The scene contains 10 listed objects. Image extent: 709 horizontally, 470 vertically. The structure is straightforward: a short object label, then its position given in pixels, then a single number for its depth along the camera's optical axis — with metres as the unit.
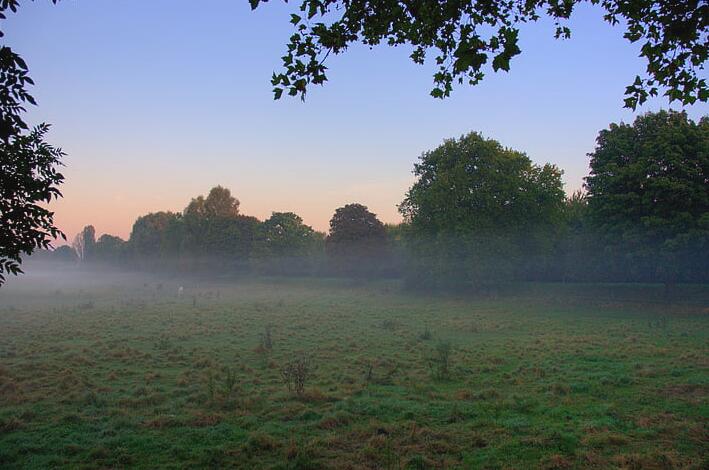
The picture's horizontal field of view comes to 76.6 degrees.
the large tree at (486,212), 38.81
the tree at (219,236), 74.06
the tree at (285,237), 71.19
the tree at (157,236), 87.88
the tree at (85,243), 146.49
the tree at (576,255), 40.44
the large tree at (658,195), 27.97
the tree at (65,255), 159.00
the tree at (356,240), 59.72
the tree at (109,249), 115.51
